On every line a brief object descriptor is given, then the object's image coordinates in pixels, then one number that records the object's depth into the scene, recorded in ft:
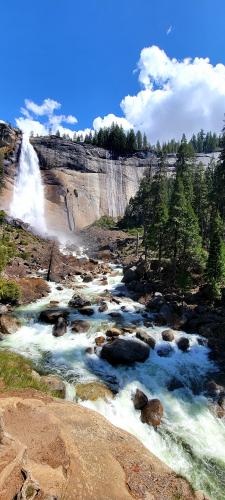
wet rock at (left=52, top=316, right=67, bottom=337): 85.68
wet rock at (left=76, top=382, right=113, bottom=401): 58.85
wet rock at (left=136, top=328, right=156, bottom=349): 83.30
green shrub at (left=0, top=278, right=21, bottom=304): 104.99
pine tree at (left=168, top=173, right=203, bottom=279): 129.49
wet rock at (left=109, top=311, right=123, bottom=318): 100.75
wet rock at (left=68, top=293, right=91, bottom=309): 107.39
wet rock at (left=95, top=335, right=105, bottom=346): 80.53
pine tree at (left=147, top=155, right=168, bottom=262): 148.22
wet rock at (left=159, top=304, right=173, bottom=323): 101.88
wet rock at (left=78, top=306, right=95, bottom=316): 100.68
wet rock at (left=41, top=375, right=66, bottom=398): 56.64
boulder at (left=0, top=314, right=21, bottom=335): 84.38
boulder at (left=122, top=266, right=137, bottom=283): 144.15
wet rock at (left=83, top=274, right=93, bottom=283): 145.01
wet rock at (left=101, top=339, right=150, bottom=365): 73.67
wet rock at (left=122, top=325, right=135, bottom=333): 88.14
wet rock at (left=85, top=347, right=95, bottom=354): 76.44
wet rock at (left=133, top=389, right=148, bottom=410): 60.70
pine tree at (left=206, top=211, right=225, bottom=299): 112.88
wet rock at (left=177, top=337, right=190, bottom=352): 85.48
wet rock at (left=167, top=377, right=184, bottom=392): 69.23
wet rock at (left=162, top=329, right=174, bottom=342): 87.64
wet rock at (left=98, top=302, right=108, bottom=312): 104.42
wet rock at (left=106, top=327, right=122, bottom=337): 84.89
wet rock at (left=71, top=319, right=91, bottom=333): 87.45
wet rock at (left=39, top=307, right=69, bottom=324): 93.15
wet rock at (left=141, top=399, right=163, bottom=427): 57.62
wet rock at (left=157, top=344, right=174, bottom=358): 80.64
